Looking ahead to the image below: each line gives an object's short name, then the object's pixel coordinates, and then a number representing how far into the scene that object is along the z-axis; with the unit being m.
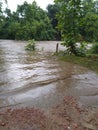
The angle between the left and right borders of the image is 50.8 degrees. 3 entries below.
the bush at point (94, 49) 7.31
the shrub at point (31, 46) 9.97
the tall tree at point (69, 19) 6.33
